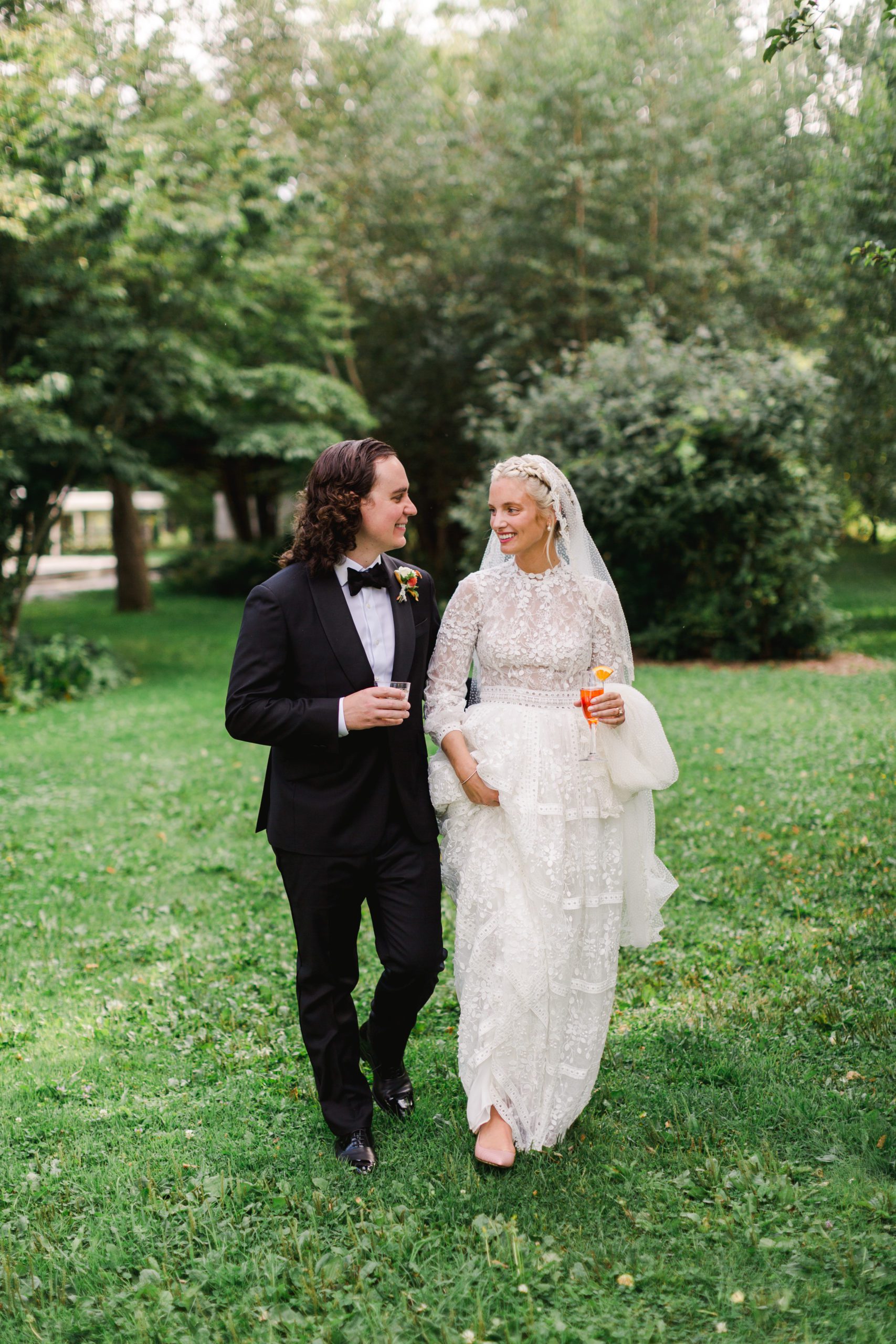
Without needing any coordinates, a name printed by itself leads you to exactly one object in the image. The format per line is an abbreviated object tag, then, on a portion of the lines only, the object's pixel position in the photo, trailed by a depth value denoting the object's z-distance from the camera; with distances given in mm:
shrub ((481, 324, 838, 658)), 13438
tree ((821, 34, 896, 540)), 13664
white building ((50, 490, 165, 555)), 56156
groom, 3400
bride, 3555
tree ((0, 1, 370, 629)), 11227
